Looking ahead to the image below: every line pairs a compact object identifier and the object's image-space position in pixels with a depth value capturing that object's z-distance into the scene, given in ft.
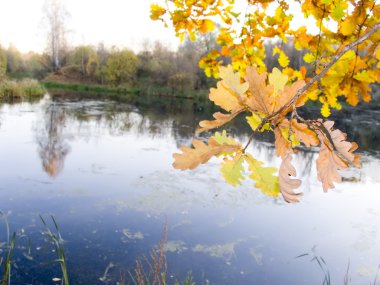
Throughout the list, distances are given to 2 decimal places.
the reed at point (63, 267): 4.63
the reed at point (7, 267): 4.30
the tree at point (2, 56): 82.60
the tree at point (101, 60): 82.69
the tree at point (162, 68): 75.00
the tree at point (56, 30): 89.40
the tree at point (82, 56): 89.32
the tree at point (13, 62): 101.71
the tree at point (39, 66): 91.15
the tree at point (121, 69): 78.83
